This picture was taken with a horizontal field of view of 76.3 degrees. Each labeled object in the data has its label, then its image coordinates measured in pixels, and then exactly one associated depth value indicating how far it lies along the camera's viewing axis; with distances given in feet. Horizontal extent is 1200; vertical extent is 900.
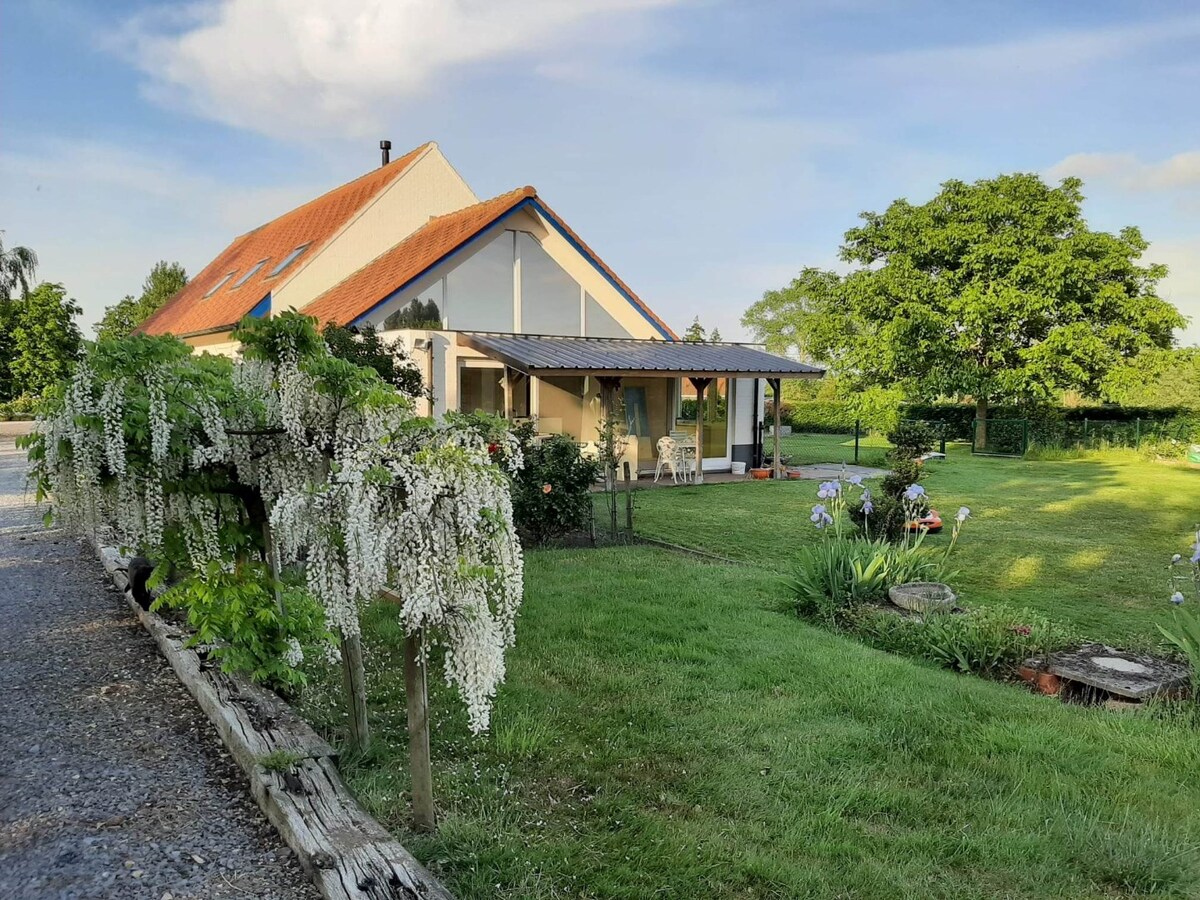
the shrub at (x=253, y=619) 12.56
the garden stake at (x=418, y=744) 10.02
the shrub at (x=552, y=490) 29.76
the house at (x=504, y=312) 49.16
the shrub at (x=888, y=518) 30.81
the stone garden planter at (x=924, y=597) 20.40
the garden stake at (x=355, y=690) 12.32
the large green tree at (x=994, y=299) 82.38
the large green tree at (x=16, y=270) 102.01
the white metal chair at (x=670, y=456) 53.49
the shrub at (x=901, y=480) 32.89
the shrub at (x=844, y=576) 21.53
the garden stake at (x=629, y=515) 31.54
